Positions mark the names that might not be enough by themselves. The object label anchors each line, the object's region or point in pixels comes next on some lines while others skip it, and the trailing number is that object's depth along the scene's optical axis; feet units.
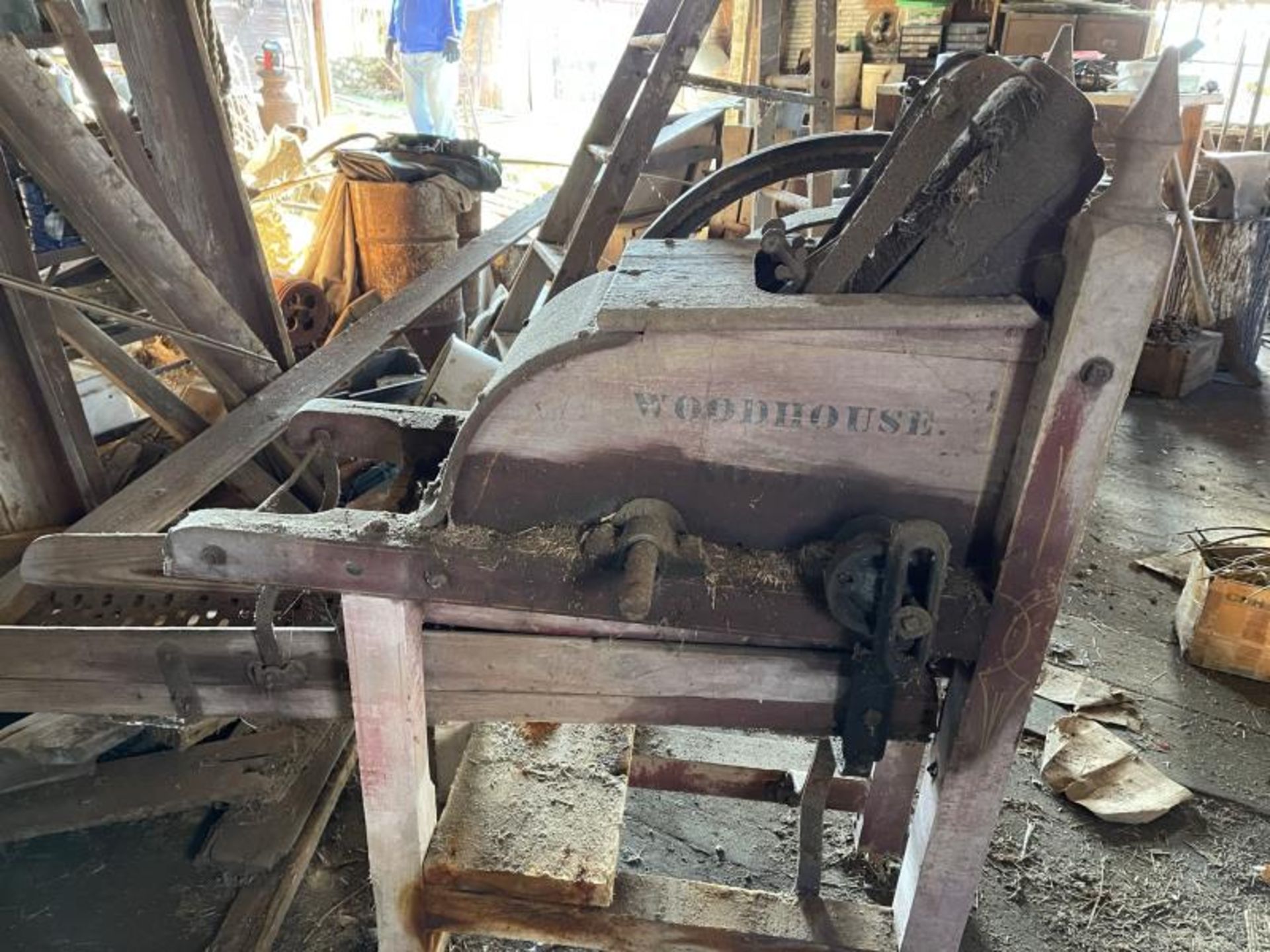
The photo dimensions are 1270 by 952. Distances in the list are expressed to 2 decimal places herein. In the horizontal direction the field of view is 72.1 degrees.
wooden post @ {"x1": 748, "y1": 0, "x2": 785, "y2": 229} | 11.53
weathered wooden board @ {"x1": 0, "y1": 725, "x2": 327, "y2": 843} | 6.28
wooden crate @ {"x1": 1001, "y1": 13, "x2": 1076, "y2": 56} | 17.39
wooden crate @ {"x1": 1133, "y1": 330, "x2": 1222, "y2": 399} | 15.85
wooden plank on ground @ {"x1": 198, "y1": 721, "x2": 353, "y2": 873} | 6.07
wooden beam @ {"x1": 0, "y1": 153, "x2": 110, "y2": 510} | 7.09
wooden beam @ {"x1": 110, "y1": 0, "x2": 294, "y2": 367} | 7.97
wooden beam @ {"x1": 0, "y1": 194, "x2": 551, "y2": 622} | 6.88
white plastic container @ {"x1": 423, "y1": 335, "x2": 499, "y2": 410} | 8.61
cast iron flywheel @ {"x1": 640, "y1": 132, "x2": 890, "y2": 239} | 5.10
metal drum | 13.39
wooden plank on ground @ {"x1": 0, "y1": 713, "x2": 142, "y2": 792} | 6.36
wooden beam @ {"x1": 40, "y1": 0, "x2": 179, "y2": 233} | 7.60
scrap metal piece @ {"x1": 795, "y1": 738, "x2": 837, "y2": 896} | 4.90
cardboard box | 8.54
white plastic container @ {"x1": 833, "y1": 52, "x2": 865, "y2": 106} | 20.17
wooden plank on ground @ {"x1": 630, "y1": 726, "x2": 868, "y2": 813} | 5.70
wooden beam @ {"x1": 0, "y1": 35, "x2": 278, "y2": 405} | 6.68
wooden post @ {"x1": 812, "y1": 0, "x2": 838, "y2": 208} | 10.14
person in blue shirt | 21.80
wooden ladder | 7.63
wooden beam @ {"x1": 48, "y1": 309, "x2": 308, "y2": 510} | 7.57
